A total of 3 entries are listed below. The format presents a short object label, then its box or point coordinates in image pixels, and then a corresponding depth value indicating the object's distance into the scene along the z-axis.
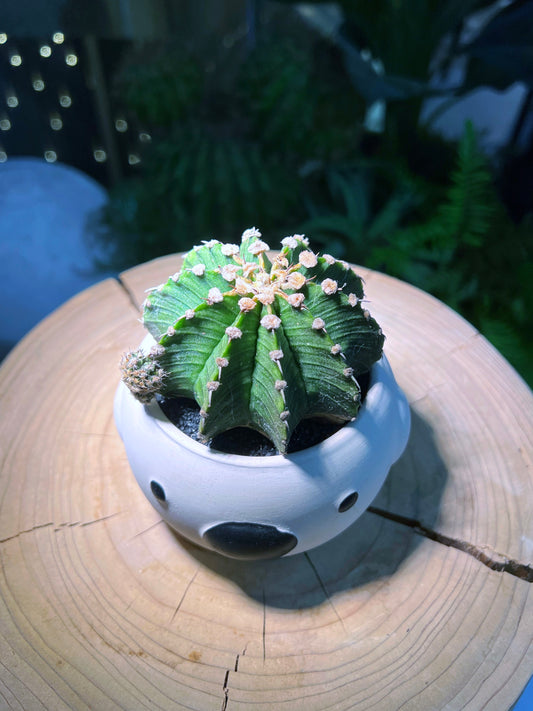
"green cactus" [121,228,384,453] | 0.14
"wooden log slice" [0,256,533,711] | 0.16
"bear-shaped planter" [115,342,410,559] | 0.15
